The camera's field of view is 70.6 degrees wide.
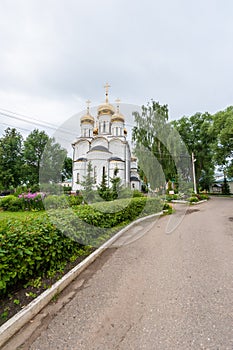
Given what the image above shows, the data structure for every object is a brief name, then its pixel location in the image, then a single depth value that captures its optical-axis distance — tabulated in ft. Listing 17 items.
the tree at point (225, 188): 85.89
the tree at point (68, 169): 76.76
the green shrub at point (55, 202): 27.63
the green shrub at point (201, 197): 55.55
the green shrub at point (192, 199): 48.37
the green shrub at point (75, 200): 28.58
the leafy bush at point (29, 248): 6.62
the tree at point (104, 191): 26.18
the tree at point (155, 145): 52.19
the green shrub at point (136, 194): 31.64
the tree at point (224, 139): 59.36
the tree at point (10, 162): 76.89
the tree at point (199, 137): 82.28
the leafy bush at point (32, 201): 30.94
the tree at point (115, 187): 26.35
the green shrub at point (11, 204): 30.86
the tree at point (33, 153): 82.43
